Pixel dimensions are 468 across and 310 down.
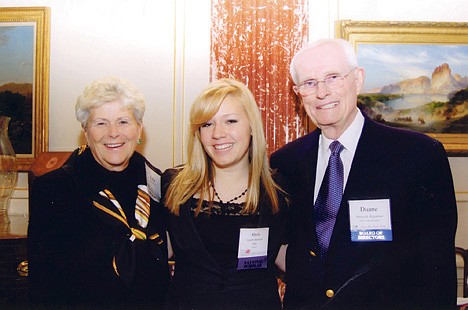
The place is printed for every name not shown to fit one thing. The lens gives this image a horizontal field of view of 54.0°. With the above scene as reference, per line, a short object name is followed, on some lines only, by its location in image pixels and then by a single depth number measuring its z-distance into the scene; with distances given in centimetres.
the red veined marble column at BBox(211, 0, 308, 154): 299
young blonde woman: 190
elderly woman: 187
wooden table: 236
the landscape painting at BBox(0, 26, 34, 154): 304
